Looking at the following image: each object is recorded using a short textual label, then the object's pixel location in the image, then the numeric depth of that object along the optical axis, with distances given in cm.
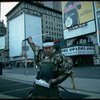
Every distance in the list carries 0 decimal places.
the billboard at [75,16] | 3058
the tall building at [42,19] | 5071
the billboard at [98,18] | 2801
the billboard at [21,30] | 4917
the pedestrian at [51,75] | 162
